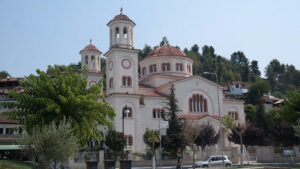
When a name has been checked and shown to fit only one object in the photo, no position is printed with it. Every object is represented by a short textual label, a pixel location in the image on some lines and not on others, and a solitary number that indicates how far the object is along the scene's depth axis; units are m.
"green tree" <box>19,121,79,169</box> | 19.70
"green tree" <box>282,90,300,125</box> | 45.48
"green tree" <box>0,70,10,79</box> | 100.11
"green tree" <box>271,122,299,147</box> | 48.22
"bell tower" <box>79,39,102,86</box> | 61.00
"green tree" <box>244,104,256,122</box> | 82.82
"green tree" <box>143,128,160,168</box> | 39.58
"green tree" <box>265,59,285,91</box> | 151.50
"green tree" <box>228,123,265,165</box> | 49.66
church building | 52.12
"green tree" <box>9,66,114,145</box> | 28.61
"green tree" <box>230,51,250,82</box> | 150.54
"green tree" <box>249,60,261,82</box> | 156.49
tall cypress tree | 43.16
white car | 40.38
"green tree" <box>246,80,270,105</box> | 100.94
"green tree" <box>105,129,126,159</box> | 44.69
